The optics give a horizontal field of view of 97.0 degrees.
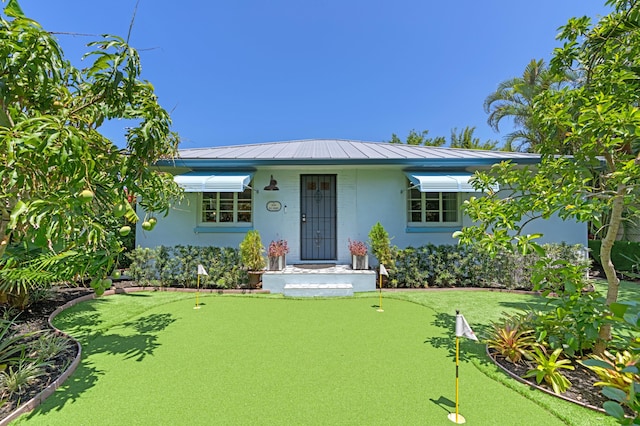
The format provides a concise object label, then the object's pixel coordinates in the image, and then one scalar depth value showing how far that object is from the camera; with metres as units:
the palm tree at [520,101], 23.86
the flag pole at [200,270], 8.38
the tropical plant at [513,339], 5.19
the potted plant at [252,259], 10.85
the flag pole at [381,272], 8.26
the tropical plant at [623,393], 1.59
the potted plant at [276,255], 11.09
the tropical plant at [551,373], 4.25
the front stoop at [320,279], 10.61
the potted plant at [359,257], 11.27
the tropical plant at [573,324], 4.36
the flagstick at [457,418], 3.63
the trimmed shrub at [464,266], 11.03
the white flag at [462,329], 3.92
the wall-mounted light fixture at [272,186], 12.46
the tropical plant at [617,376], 3.91
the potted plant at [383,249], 10.97
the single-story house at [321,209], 12.37
